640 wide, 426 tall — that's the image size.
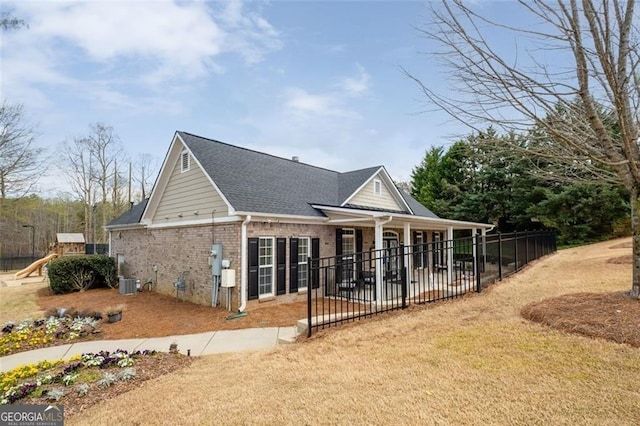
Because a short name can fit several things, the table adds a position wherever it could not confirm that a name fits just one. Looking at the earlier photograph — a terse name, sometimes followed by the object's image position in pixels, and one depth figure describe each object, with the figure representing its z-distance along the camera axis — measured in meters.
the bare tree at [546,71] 4.73
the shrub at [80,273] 13.87
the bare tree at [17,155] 18.16
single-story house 9.72
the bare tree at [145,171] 32.09
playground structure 20.53
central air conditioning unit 13.01
